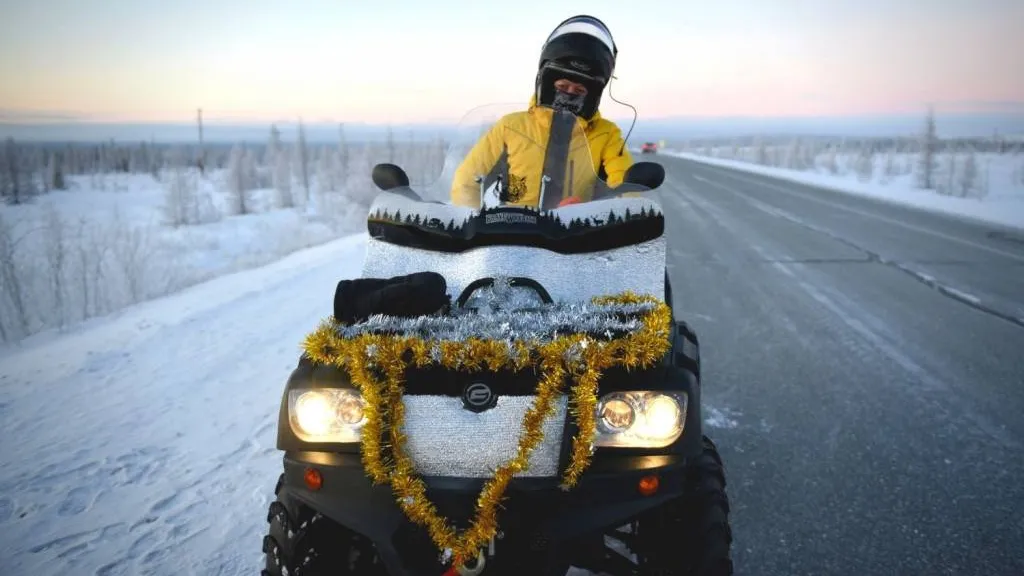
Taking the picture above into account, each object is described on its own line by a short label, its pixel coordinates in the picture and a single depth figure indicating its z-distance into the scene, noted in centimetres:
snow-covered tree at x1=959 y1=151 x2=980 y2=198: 2338
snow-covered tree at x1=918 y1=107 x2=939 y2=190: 2806
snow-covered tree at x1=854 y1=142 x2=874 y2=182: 3522
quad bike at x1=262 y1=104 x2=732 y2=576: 173
